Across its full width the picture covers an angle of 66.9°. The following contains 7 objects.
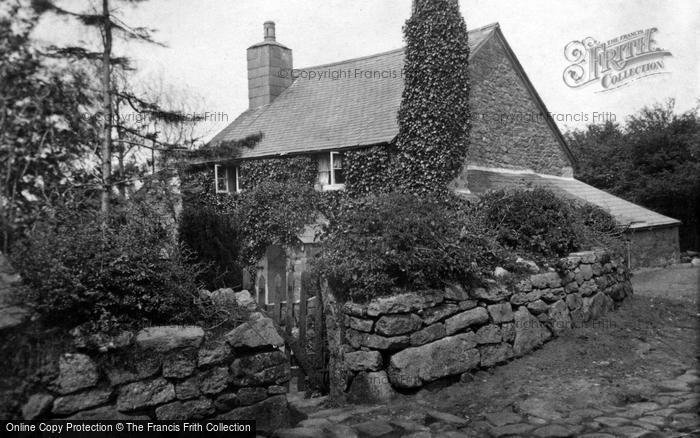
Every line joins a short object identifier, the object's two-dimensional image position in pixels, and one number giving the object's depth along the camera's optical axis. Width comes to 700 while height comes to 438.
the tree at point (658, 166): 25.16
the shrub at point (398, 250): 6.41
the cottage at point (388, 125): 16.48
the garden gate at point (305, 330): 7.05
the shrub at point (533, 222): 8.83
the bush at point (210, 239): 13.84
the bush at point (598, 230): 10.04
